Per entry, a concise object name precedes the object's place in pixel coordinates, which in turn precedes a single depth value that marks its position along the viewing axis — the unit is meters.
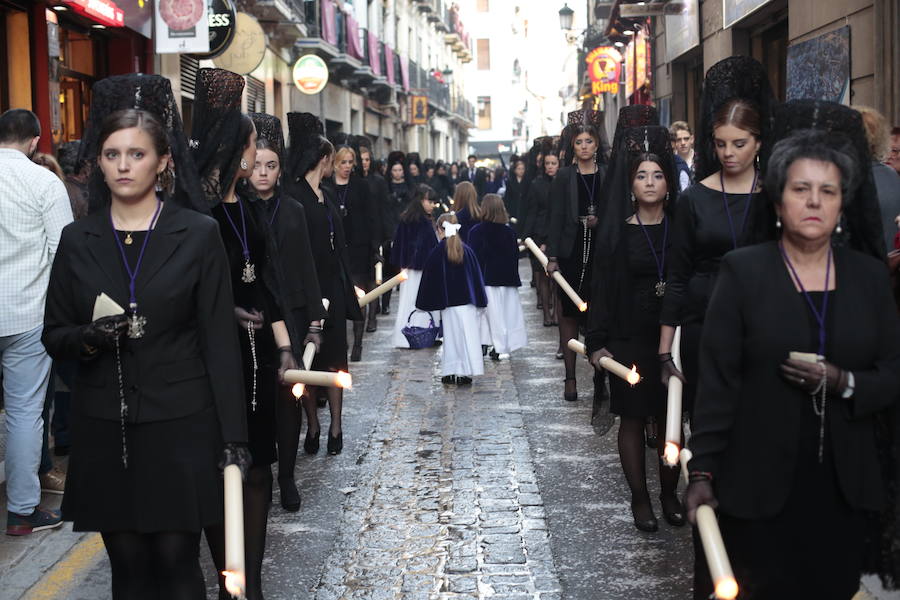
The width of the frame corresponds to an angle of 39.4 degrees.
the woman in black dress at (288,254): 6.15
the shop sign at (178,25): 15.28
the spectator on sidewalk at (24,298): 6.29
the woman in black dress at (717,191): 5.13
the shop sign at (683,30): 17.20
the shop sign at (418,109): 47.34
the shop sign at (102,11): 12.47
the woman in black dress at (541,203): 13.34
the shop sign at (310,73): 25.98
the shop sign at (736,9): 13.30
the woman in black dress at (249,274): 5.04
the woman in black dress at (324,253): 7.65
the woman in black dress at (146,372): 3.79
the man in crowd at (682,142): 10.13
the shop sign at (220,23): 16.89
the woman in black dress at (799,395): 3.47
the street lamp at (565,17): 35.28
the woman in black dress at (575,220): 9.76
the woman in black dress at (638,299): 6.17
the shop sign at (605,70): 28.09
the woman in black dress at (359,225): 13.11
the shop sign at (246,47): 18.67
